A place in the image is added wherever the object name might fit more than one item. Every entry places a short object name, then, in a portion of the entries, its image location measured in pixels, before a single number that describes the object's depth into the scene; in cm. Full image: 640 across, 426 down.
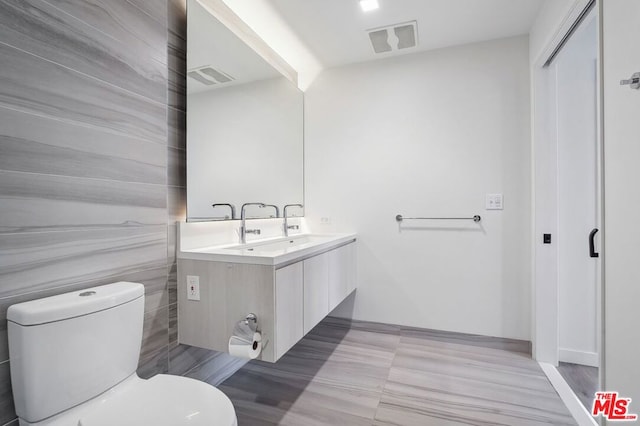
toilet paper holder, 149
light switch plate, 243
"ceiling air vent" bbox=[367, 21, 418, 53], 231
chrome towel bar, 247
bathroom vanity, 149
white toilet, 97
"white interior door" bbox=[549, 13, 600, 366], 217
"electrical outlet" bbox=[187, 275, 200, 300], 162
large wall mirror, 177
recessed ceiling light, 202
